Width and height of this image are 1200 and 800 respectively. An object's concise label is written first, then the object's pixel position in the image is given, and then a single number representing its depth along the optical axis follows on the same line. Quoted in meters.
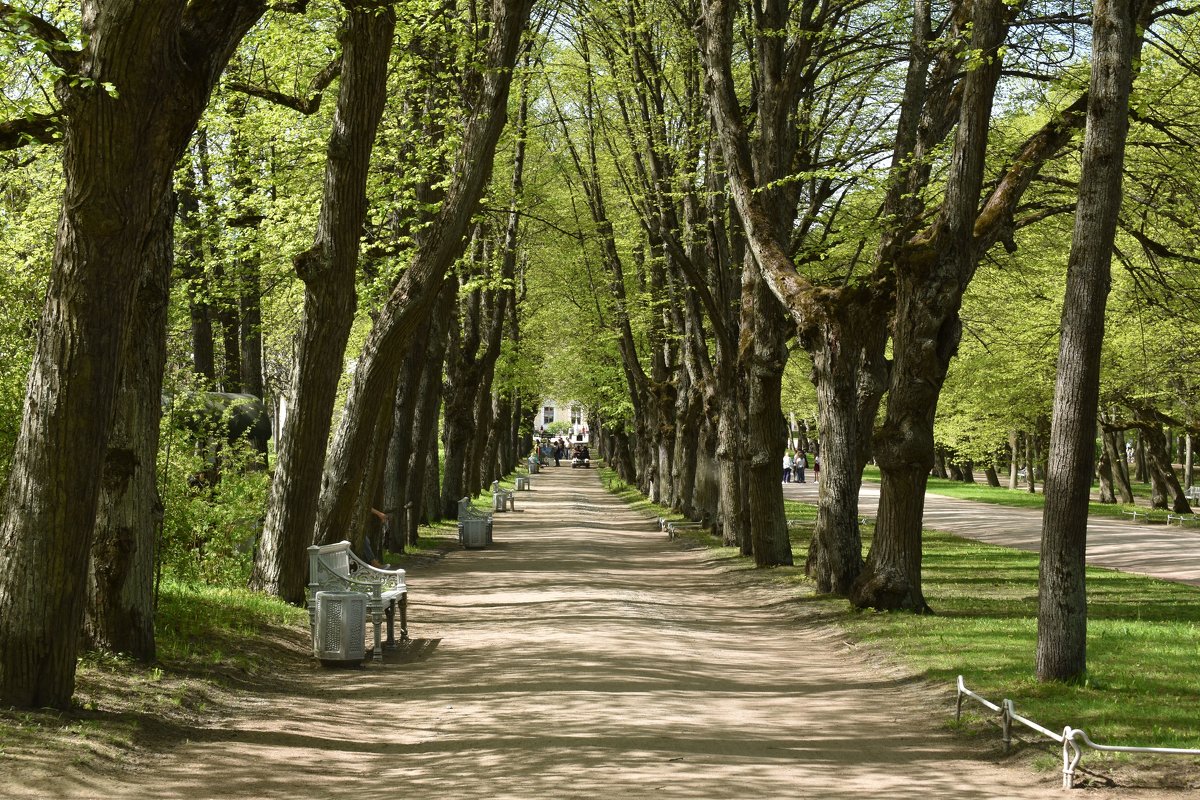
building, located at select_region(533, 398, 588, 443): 155.38
